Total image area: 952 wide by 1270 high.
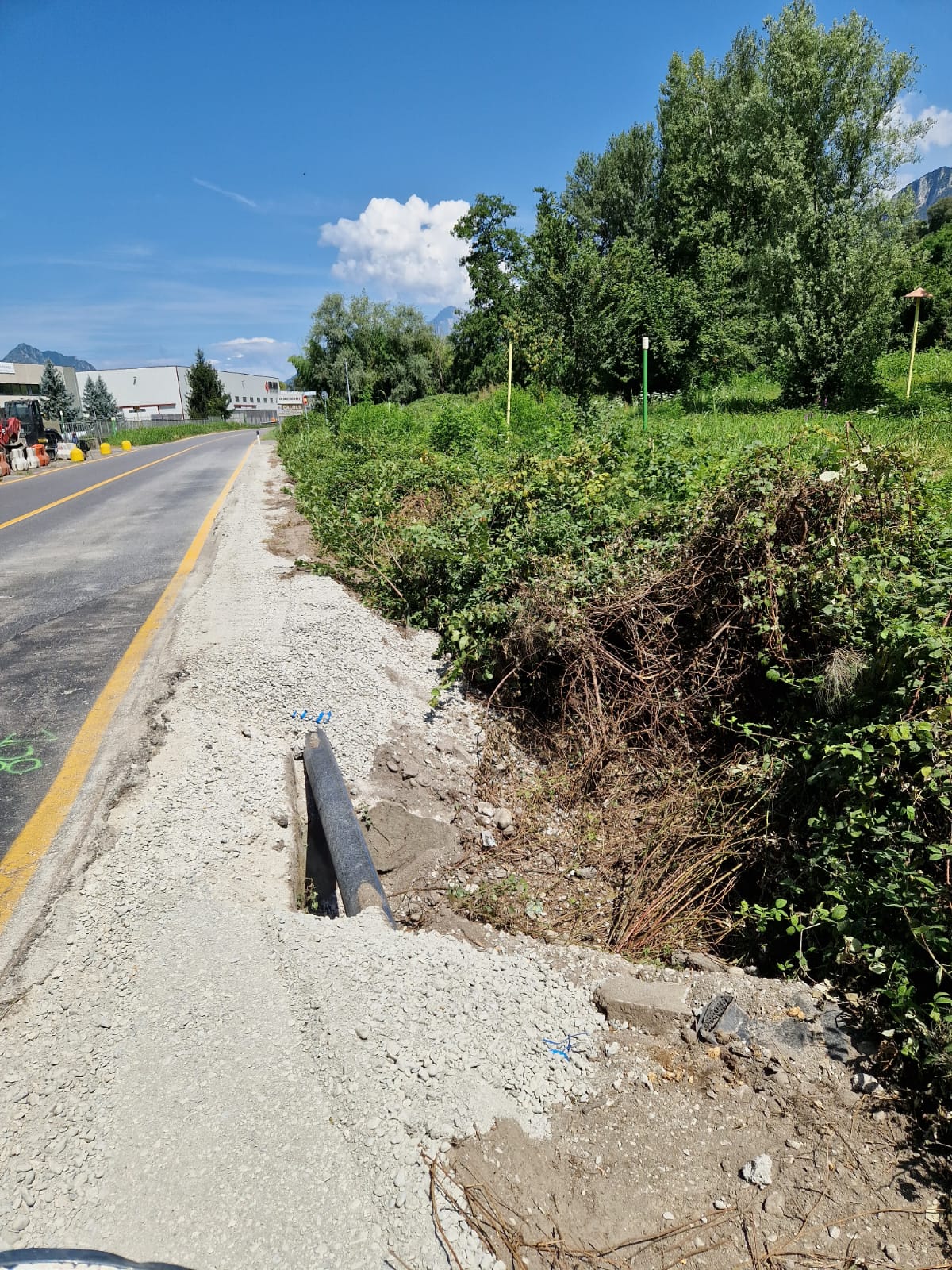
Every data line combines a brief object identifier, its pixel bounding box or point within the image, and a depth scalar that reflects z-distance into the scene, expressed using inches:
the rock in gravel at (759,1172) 79.5
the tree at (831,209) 677.9
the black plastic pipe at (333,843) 117.1
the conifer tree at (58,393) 2374.5
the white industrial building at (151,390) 3580.2
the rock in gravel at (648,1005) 99.7
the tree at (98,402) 2883.9
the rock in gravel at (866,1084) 88.7
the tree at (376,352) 2107.5
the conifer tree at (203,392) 3393.2
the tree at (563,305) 666.2
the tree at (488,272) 1542.8
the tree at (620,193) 1368.1
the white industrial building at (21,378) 2490.2
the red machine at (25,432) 895.1
